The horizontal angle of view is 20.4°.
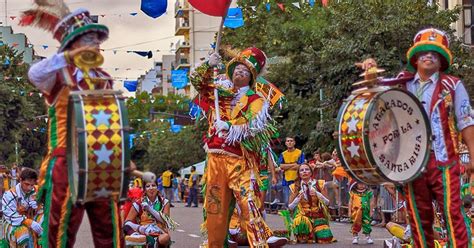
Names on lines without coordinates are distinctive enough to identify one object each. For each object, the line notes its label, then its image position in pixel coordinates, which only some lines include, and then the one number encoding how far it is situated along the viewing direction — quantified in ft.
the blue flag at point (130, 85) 181.52
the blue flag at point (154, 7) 60.39
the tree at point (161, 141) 300.61
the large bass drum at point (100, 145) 29.25
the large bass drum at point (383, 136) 32.07
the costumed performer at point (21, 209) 50.65
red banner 47.44
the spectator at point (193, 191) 163.43
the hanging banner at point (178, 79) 240.73
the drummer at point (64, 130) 31.45
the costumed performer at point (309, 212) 66.49
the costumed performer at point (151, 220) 52.42
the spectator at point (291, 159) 77.15
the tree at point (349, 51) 109.29
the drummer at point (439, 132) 33.47
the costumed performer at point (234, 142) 44.75
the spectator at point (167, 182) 163.02
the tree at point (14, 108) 157.38
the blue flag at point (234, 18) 151.97
